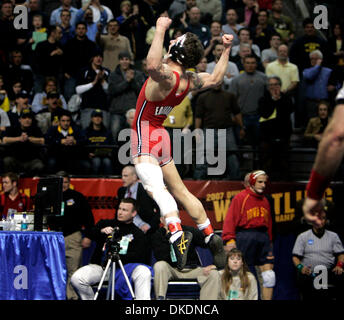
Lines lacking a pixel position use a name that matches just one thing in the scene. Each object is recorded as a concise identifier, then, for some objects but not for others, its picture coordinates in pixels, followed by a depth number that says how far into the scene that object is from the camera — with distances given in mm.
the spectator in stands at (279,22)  14078
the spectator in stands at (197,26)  12984
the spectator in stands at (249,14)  14039
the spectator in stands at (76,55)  12367
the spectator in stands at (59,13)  13258
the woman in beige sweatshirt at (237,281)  9328
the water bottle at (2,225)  8234
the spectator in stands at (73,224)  10148
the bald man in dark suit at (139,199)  10023
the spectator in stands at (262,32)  13352
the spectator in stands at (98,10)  13398
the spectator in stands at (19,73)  12336
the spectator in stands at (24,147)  10844
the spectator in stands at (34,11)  13281
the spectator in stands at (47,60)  12273
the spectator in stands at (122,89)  11453
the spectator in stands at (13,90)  11977
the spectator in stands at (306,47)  13016
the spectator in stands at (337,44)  12977
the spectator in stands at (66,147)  10930
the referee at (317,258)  10312
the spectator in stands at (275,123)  11156
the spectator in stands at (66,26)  12752
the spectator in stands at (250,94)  11641
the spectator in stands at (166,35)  12770
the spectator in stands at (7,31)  12797
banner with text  10719
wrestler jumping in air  5961
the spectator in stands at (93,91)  11609
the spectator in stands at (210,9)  13836
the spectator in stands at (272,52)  13031
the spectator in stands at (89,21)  13133
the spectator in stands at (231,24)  13453
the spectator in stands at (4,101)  11781
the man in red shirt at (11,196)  9734
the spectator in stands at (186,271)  9148
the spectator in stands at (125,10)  13344
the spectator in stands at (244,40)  12758
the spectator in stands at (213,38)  12609
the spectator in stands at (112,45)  12766
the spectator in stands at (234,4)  14391
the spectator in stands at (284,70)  12352
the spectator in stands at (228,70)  12031
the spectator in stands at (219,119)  10945
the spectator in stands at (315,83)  12281
